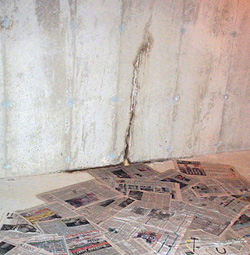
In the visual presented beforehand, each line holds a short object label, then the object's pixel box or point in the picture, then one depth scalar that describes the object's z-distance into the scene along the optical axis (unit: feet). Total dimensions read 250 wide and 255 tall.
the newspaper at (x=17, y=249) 5.03
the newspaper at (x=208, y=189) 7.34
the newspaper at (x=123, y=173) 7.77
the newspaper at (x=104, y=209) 6.15
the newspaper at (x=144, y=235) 5.41
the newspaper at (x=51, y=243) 5.14
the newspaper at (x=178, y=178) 7.70
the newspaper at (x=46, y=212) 6.02
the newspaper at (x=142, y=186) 7.30
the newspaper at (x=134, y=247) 5.23
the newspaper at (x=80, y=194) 6.64
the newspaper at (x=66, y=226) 5.65
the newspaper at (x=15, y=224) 5.63
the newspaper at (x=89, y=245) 5.17
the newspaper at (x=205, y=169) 8.30
